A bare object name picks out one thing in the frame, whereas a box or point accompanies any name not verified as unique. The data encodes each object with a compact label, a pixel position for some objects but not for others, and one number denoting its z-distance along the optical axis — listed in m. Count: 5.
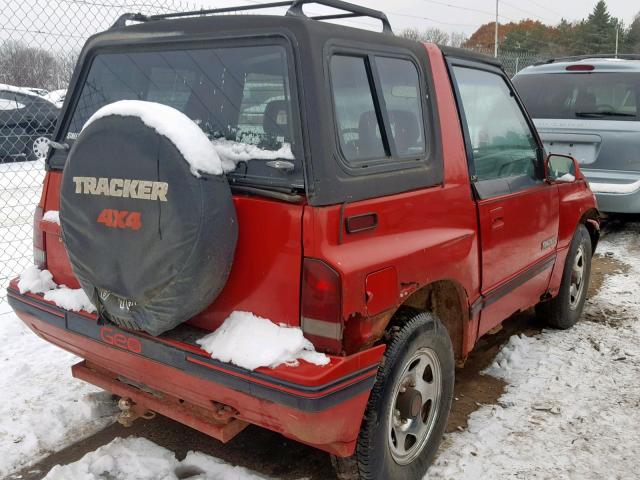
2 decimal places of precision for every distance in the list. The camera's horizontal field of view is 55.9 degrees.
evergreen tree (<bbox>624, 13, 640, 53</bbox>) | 64.94
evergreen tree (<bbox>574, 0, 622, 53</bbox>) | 64.12
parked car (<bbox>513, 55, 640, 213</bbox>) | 6.70
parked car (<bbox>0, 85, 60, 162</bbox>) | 9.62
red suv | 2.13
